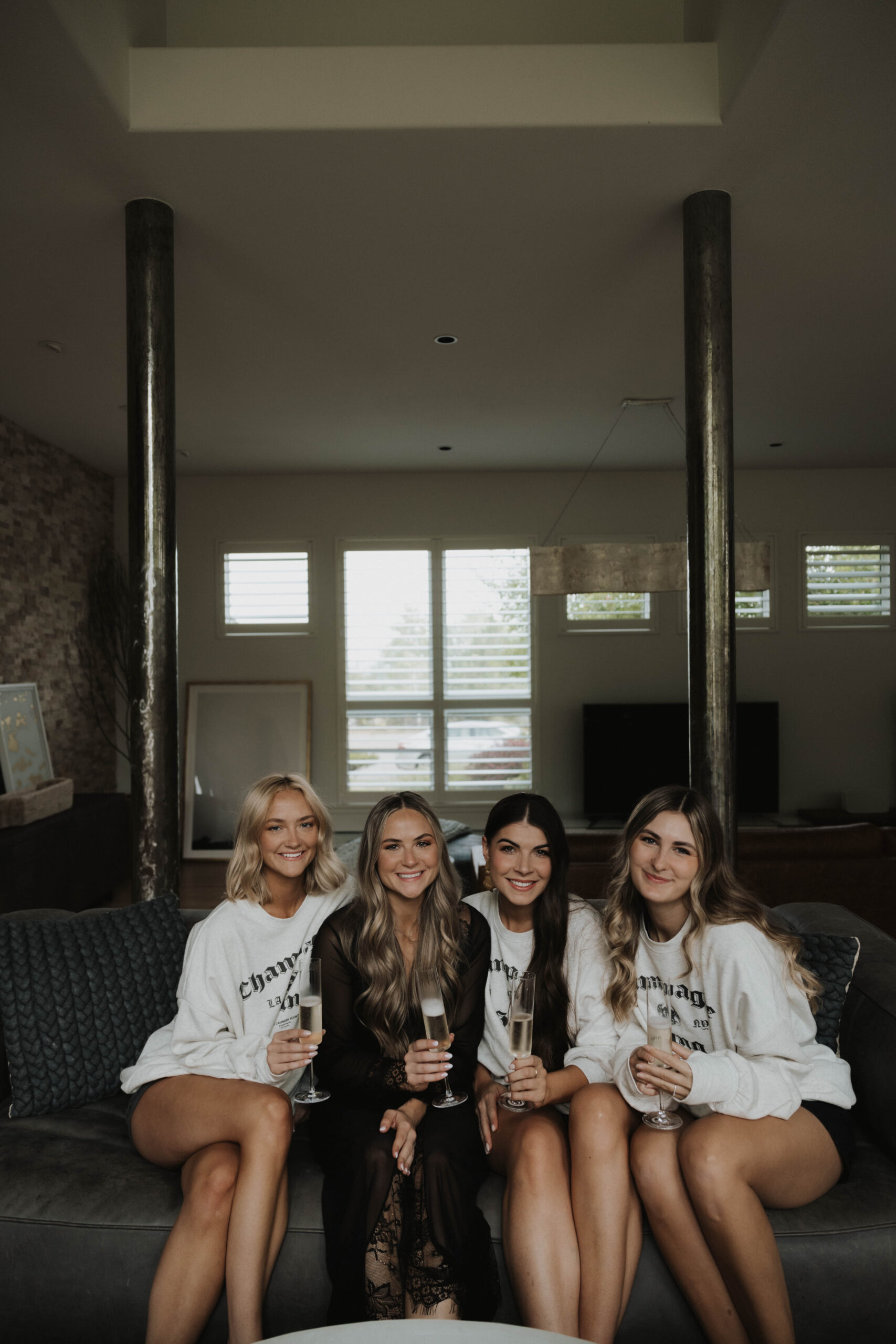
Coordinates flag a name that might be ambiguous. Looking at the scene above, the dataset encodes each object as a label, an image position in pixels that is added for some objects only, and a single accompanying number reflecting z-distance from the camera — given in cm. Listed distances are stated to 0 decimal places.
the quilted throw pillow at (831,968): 198
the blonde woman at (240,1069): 158
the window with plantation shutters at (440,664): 723
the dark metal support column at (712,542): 283
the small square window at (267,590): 725
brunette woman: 158
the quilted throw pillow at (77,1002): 205
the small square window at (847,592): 726
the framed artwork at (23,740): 503
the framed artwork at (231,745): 686
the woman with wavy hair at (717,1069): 156
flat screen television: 695
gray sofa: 161
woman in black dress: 162
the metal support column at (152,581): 281
